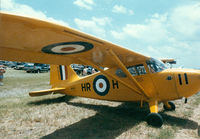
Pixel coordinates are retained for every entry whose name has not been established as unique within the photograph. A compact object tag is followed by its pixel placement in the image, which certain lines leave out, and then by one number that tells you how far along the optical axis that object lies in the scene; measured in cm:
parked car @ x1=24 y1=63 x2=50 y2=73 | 3044
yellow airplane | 262
